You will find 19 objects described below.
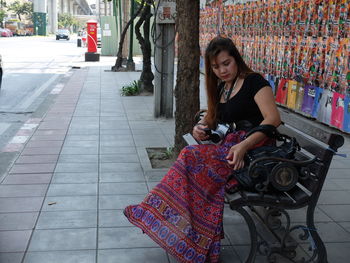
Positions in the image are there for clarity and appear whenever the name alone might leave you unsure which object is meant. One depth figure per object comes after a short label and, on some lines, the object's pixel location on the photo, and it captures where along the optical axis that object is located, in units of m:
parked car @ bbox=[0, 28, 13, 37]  66.94
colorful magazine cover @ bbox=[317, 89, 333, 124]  7.80
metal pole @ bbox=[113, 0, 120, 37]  25.41
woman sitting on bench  3.06
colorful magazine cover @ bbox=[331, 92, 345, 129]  7.42
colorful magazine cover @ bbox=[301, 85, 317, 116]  8.36
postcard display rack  7.43
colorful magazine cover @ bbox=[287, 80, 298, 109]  9.05
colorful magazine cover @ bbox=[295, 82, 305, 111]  8.75
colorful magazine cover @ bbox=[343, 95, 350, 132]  7.22
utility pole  8.70
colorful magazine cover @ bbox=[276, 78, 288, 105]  9.48
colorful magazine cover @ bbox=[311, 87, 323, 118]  8.10
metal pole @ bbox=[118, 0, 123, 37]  22.18
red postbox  23.05
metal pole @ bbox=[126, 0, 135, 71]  18.11
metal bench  2.87
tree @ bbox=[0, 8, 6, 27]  83.28
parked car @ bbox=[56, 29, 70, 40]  70.62
